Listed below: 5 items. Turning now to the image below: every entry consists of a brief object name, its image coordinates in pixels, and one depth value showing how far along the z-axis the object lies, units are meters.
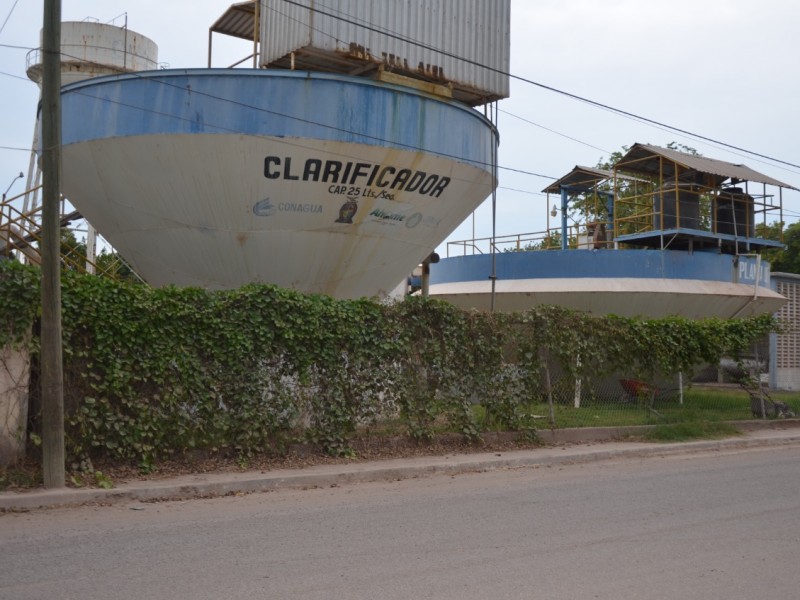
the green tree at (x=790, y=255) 49.51
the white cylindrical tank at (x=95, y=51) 26.14
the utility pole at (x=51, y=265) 8.93
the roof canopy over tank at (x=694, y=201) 23.66
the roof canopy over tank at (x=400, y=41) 14.67
